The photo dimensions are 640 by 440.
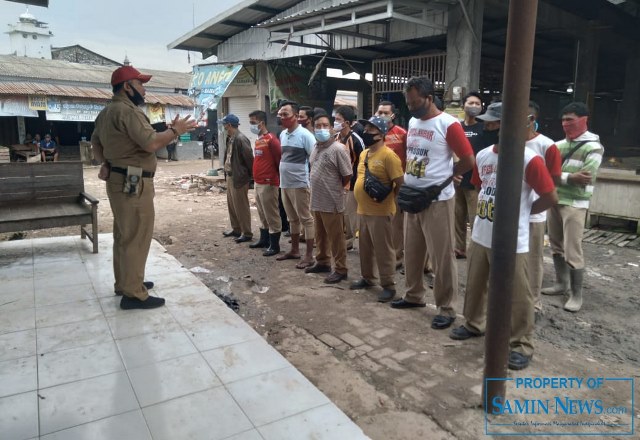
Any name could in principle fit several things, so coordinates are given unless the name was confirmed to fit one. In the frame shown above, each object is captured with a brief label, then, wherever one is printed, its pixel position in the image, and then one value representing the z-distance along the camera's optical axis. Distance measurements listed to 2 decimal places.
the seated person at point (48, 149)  17.92
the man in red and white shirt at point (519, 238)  3.08
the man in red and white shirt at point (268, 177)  6.12
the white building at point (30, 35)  31.72
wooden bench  5.08
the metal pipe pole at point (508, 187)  2.24
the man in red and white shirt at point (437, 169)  3.68
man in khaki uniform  3.61
